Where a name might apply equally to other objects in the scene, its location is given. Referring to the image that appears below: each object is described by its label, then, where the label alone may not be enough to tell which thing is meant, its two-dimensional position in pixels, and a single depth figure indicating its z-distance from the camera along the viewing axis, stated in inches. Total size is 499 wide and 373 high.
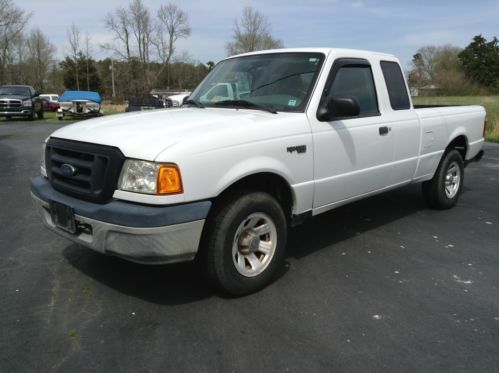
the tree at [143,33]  2058.3
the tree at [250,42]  1779.0
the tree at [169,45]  2107.5
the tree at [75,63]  2217.0
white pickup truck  118.0
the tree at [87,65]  2251.5
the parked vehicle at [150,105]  619.1
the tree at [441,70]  2293.6
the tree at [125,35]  2058.3
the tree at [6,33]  1871.3
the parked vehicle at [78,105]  871.7
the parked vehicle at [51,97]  1565.5
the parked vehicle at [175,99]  433.4
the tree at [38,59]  2425.0
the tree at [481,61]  2967.5
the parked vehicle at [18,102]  867.4
